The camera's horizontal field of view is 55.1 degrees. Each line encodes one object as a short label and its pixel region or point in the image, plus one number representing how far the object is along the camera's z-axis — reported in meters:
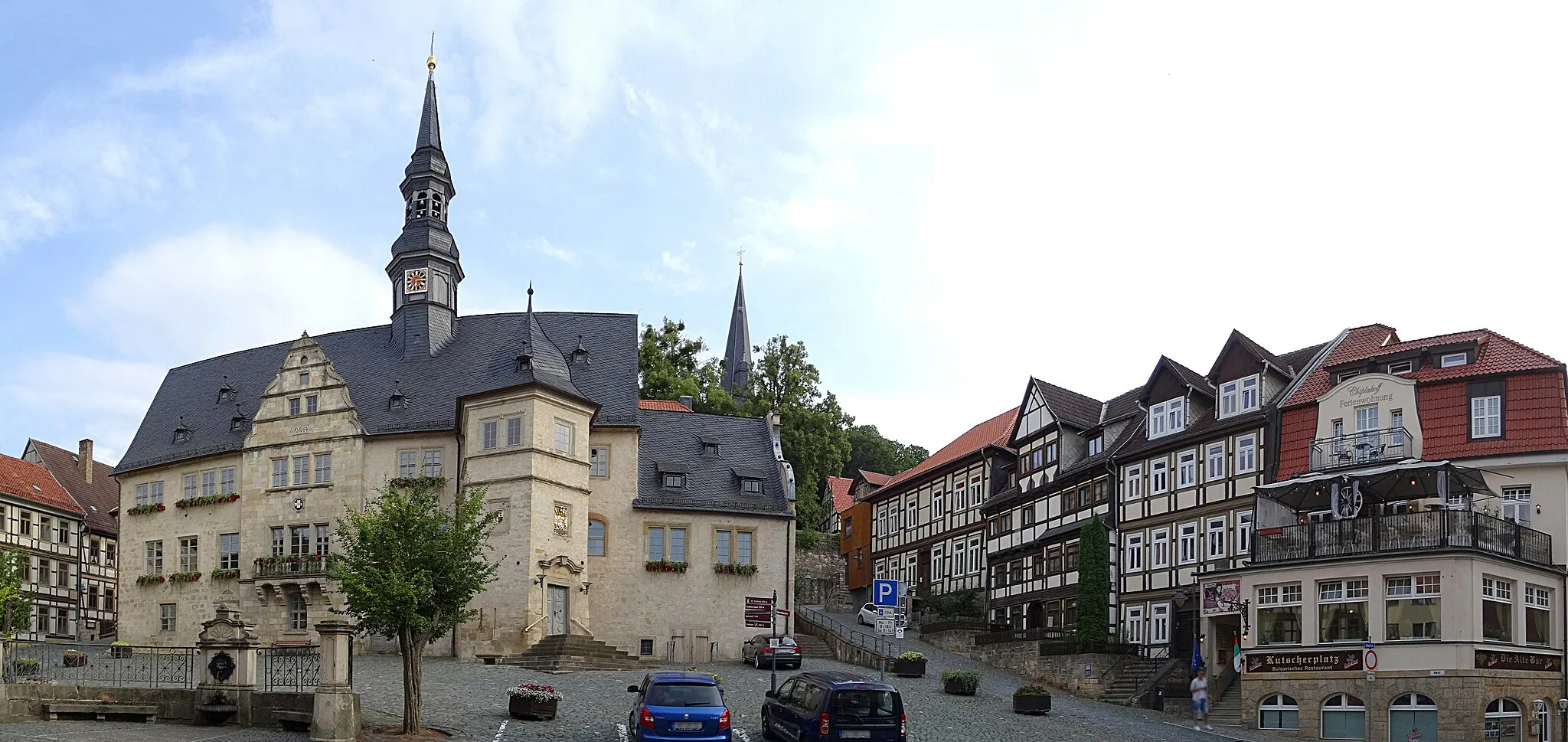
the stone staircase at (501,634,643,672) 45.50
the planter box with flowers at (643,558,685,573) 52.34
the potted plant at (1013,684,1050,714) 36.62
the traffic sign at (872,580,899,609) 31.77
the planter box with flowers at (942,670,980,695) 39.28
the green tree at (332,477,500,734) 28.80
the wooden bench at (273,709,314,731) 29.08
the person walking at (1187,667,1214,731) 39.12
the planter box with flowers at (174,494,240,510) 54.67
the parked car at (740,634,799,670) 45.12
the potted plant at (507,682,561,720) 31.17
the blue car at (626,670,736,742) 25.47
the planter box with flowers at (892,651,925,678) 43.28
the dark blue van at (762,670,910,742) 25.78
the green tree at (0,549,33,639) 39.03
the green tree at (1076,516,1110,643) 47.97
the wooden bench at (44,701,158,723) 30.52
